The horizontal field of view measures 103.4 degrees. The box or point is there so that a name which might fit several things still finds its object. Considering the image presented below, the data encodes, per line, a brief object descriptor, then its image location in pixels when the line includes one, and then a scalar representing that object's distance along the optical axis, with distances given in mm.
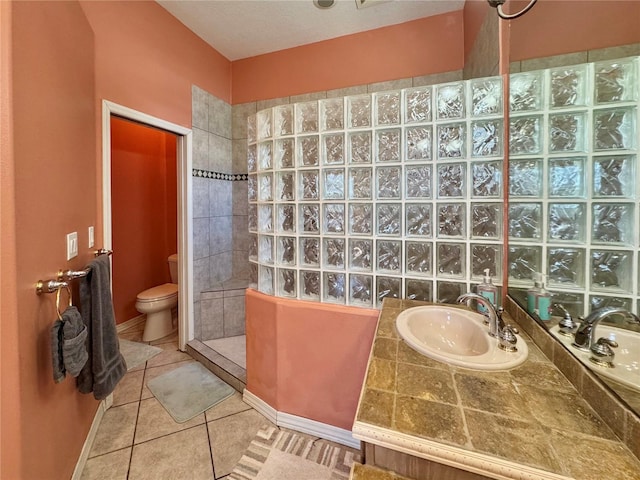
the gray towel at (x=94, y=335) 1147
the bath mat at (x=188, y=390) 1624
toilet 2387
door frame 2143
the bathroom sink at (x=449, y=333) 846
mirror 637
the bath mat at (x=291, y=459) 1233
